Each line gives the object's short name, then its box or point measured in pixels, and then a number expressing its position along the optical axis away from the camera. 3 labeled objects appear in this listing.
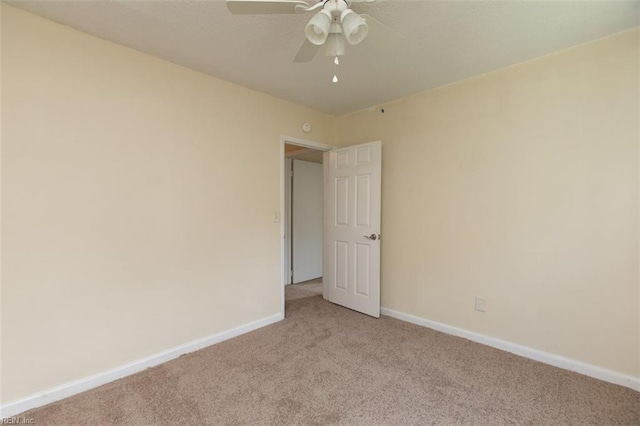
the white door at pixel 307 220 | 4.70
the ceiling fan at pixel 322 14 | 1.31
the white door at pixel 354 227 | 3.22
